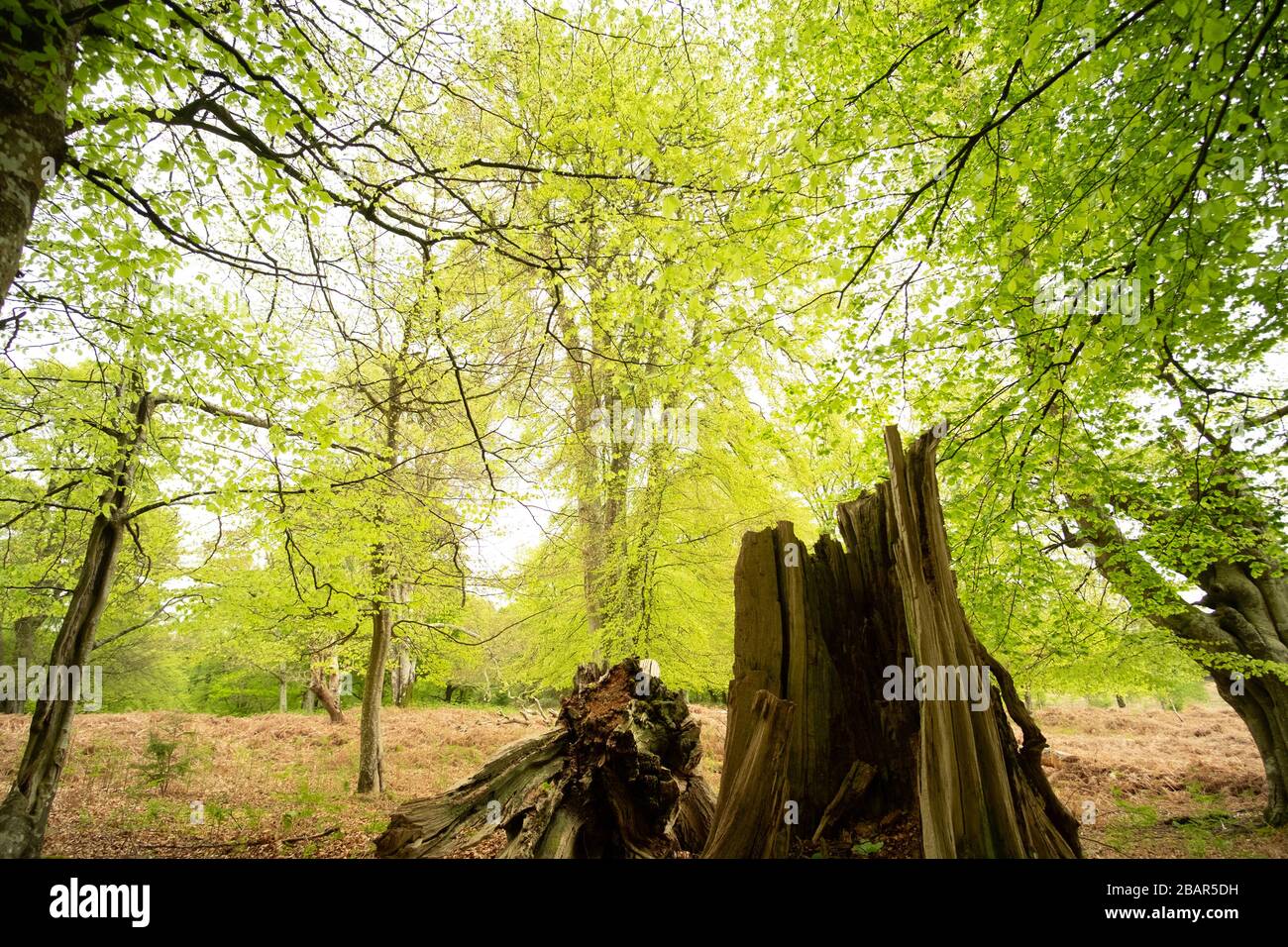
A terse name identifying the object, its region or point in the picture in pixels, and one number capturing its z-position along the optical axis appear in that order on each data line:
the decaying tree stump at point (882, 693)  2.83
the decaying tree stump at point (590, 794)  3.64
